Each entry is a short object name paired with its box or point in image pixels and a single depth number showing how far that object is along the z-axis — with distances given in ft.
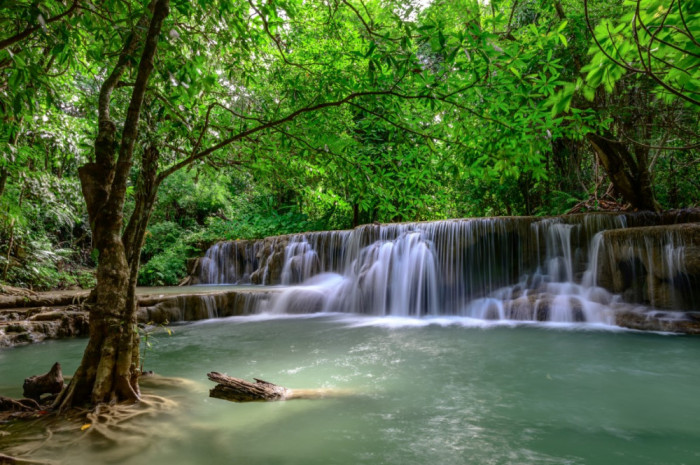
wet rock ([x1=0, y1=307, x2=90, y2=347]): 22.65
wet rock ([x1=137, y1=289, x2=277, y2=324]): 28.60
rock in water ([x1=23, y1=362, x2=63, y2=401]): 10.94
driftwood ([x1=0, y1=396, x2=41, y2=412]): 10.22
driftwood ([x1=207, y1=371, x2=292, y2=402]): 11.69
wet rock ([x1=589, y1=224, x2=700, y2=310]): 23.00
